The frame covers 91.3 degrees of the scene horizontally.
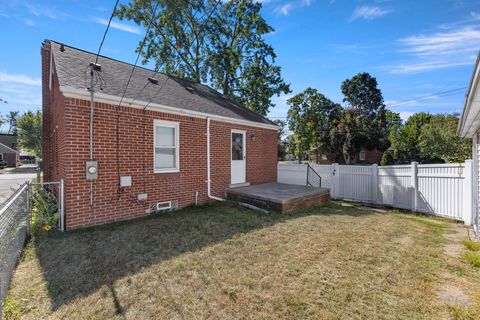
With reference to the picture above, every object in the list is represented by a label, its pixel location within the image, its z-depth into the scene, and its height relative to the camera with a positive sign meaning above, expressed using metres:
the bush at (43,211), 5.28 -1.25
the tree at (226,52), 18.55 +8.76
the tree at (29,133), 36.62 +4.11
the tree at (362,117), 25.41 +5.06
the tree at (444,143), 22.62 +1.55
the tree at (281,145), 34.34 +2.09
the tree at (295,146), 30.88 +1.72
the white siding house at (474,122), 2.67 +0.69
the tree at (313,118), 28.72 +5.20
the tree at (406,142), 32.12 +2.33
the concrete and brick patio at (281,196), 7.20 -1.25
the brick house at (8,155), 39.94 +0.70
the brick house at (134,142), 5.39 +0.52
